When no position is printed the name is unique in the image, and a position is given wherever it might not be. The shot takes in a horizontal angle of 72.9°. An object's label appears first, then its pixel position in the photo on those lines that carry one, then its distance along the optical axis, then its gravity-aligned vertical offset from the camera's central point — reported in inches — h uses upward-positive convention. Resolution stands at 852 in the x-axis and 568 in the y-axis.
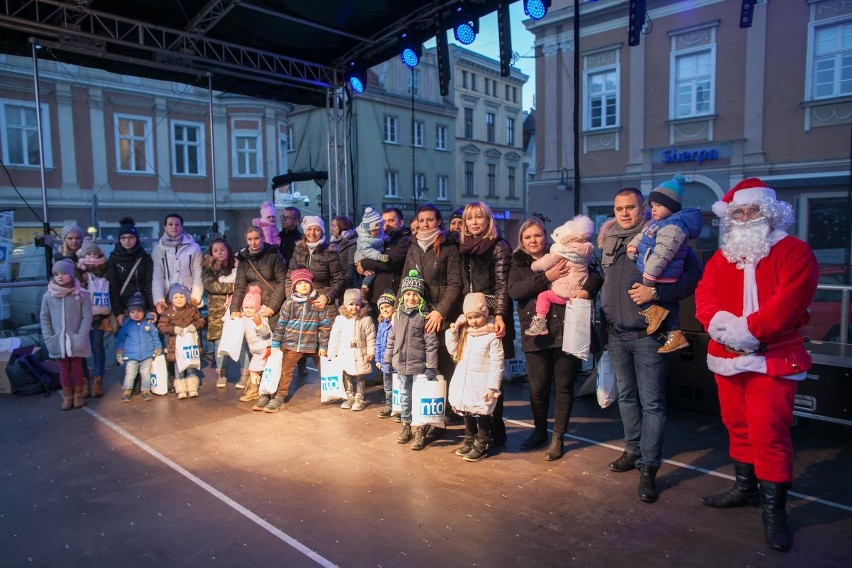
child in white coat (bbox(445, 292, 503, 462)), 171.2 -37.3
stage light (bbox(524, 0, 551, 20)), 289.6 +118.4
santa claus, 125.1 -19.3
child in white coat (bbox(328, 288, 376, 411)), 224.7 -36.6
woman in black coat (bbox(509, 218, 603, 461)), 168.1 -27.5
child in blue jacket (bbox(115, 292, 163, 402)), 247.6 -41.8
